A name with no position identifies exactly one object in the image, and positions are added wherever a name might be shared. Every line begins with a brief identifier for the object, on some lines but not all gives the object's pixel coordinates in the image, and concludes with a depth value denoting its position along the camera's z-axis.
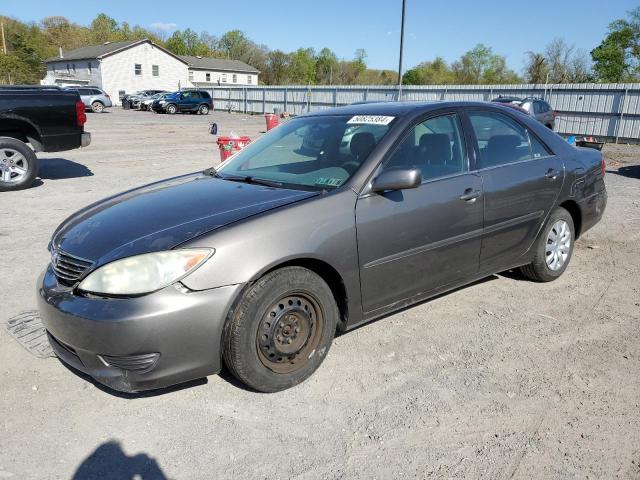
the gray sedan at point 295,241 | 2.67
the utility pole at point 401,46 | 28.08
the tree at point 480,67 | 64.12
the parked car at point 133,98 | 43.66
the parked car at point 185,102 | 37.31
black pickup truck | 8.80
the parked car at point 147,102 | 40.13
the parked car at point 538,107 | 17.69
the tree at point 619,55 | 46.03
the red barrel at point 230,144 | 7.87
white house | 56.81
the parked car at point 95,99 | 36.42
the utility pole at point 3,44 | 70.62
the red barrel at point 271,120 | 14.12
